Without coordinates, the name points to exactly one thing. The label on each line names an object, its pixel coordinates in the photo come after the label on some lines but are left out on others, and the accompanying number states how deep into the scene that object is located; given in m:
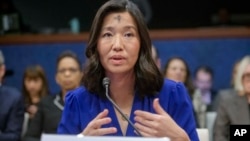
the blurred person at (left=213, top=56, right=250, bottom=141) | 6.06
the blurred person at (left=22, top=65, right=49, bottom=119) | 7.64
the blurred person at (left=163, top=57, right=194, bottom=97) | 7.44
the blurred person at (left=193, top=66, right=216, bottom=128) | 8.56
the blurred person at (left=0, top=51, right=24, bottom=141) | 6.11
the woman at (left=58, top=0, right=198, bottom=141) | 3.20
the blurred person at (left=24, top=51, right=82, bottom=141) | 6.32
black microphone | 3.07
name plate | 2.30
